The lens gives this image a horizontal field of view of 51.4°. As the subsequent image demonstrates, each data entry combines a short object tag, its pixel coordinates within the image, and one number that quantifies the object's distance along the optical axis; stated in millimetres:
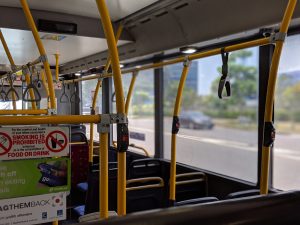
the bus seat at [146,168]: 3235
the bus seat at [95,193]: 2570
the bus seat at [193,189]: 3236
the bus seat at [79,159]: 3404
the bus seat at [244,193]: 2054
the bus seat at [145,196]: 2803
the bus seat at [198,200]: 2021
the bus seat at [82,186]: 3438
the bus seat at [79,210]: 2829
